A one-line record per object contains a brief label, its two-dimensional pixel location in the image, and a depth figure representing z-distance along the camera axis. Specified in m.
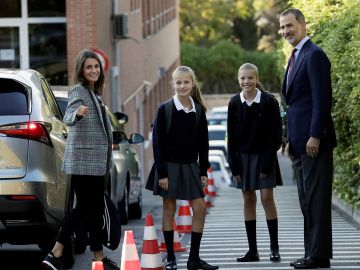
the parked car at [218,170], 37.88
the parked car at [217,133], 47.03
